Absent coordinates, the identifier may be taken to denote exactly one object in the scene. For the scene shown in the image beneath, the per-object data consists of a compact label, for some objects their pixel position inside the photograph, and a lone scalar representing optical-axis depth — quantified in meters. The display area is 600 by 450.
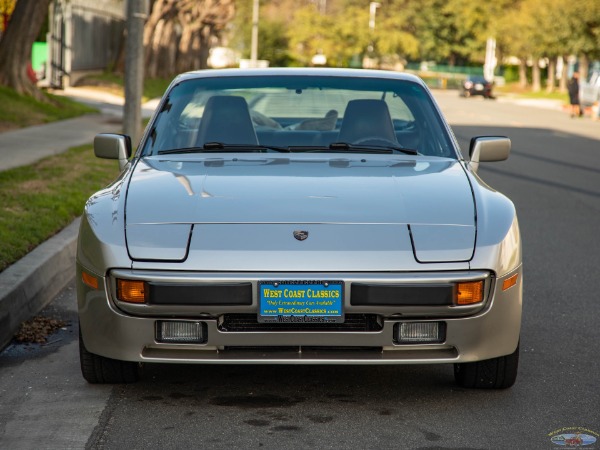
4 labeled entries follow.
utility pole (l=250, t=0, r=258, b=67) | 67.88
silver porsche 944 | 4.39
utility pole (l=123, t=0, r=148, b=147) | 14.88
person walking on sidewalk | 38.78
